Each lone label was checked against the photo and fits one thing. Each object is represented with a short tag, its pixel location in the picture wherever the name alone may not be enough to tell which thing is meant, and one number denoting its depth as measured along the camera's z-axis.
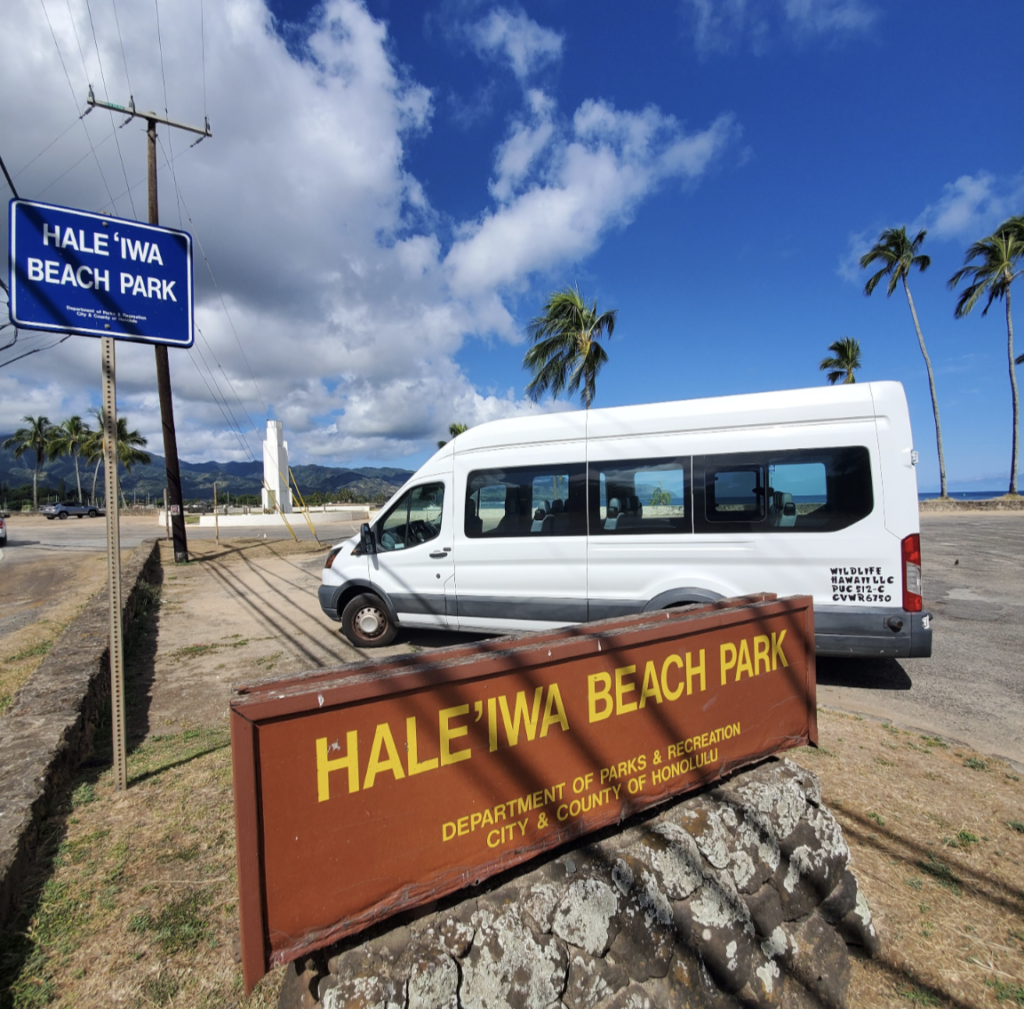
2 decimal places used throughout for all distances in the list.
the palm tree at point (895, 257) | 31.30
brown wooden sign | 1.59
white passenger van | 4.66
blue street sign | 2.94
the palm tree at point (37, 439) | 60.53
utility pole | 13.91
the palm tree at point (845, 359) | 37.47
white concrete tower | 33.31
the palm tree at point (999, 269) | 30.78
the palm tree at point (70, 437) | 57.97
